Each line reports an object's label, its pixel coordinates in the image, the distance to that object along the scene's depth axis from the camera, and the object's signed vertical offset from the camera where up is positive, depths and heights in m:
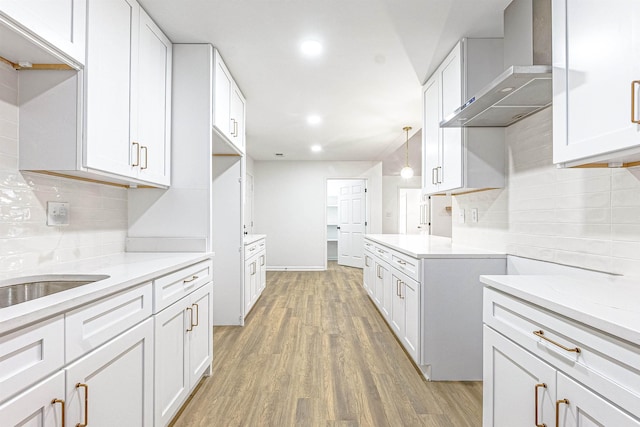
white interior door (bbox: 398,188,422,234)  8.33 +0.18
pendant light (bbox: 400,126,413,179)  5.31 +0.72
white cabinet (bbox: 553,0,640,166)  1.05 +0.48
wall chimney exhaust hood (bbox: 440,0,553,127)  1.58 +0.66
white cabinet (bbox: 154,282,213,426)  1.64 -0.76
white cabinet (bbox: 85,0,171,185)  1.57 +0.68
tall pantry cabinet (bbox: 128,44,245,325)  2.35 +0.37
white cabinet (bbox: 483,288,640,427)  0.83 -0.47
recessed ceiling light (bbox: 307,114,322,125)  4.27 +1.29
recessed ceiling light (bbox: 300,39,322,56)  2.46 +1.29
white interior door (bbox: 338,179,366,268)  7.39 -0.09
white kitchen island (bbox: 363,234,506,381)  2.34 -0.66
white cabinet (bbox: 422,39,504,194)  2.37 +0.62
